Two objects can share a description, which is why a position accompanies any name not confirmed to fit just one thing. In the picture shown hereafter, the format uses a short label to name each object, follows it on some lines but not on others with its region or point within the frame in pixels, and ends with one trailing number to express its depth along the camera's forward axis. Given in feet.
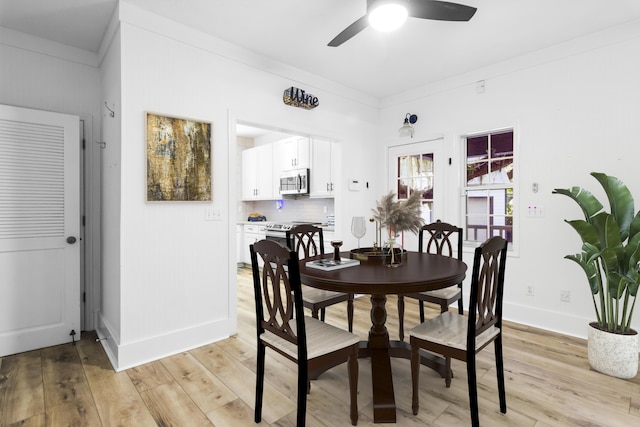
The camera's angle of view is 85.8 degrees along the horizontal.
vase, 7.41
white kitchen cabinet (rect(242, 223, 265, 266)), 20.49
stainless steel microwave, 17.46
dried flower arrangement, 7.47
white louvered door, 9.15
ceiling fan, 6.84
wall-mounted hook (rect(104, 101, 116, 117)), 9.02
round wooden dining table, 5.80
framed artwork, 8.84
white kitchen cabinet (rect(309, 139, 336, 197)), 16.17
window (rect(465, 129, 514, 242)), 12.30
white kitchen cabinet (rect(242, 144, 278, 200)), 20.71
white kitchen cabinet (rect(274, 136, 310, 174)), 17.72
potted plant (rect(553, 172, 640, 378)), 7.79
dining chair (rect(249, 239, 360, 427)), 5.49
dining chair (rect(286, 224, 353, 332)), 8.16
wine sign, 11.64
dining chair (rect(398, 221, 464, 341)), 8.30
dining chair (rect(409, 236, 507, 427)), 5.76
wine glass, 7.99
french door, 13.96
